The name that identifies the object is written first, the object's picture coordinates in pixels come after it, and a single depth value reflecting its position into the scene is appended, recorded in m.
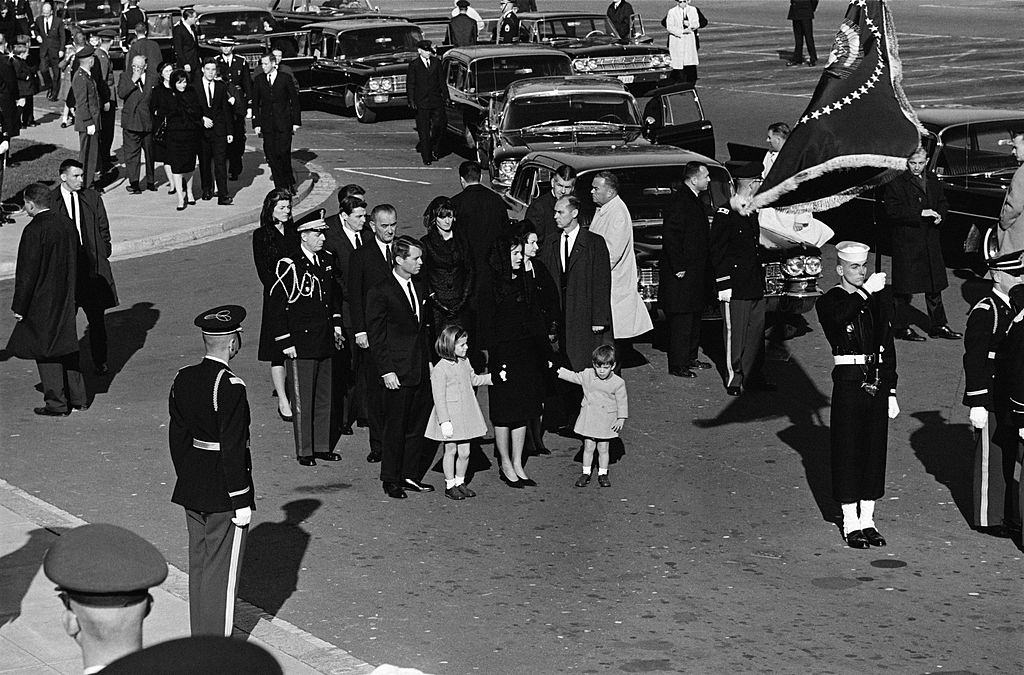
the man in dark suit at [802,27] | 35.88
